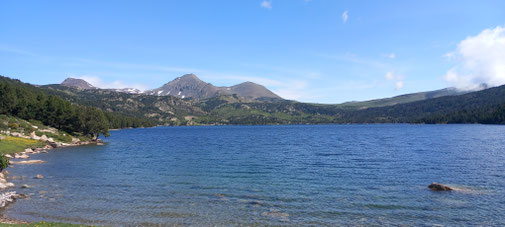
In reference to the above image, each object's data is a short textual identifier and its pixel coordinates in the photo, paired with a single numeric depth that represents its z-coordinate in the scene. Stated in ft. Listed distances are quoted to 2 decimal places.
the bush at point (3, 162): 155.68
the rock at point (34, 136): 334.30
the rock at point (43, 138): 339.32
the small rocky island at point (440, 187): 136.05
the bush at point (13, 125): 328.49
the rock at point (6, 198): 112.14
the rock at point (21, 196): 123.36
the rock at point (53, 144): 334.89
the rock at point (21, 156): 234.99
